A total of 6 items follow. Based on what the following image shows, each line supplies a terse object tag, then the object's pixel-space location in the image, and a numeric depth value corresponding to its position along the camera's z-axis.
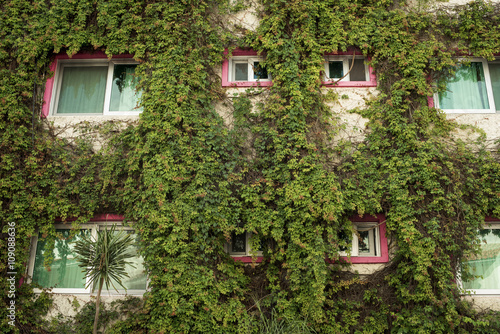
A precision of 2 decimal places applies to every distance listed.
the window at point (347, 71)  7.77
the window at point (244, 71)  7.82
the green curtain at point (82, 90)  8.11
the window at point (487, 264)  7.00
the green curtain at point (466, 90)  7.80
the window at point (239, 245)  7.29
